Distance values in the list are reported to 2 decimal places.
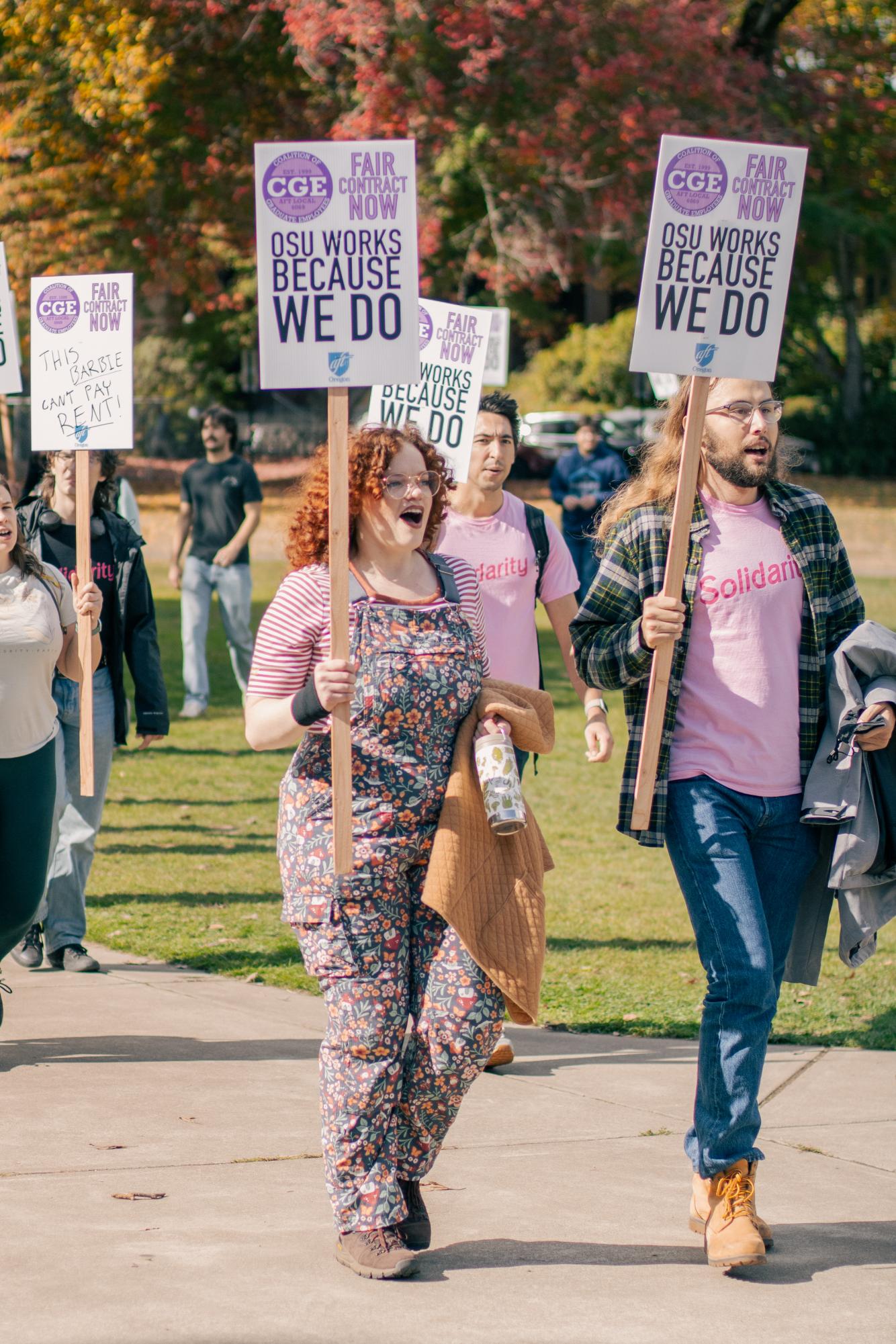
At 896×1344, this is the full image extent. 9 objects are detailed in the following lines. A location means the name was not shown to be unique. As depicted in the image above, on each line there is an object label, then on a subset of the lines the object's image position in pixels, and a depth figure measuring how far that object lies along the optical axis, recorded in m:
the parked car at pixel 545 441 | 70.61
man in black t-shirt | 25.24
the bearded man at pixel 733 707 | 7.96
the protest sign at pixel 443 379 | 13.32
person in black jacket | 13.35
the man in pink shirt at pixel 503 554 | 11.72
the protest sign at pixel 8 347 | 12.82
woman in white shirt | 10.16
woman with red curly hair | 7.70
